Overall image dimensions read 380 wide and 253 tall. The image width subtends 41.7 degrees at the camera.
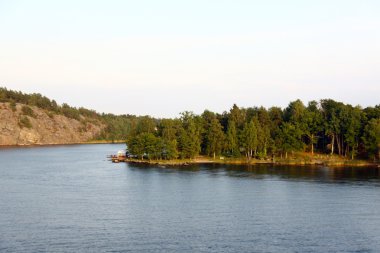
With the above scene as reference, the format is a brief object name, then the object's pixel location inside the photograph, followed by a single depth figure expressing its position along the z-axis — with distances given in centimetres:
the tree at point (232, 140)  13700
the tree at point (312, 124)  13612
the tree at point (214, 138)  13762
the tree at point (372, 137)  12262
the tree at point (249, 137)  13375
